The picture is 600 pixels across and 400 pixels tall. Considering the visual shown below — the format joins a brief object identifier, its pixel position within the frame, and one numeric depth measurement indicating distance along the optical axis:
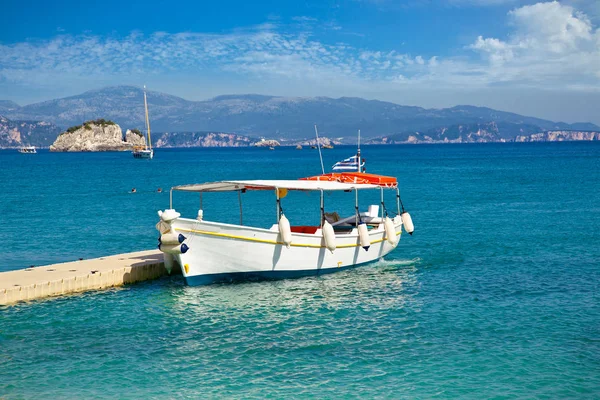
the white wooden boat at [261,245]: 24.78
